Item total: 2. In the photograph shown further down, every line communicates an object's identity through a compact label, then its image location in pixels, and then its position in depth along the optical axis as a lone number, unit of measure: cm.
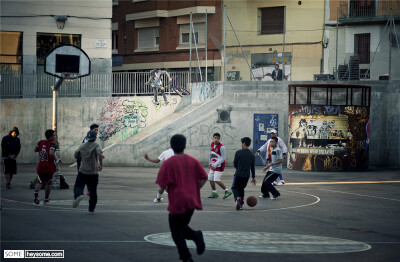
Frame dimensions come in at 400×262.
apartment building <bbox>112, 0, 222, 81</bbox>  4256
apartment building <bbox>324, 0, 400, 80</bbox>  2942
